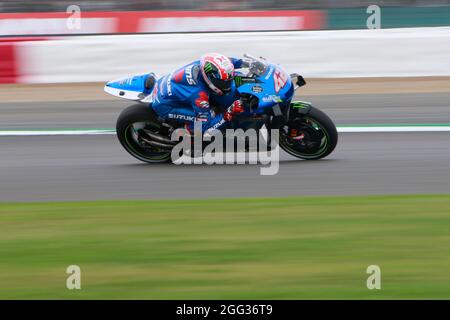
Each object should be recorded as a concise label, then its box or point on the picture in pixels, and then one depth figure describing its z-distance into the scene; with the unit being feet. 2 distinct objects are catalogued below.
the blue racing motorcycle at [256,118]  62.28
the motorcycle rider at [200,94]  61.57
